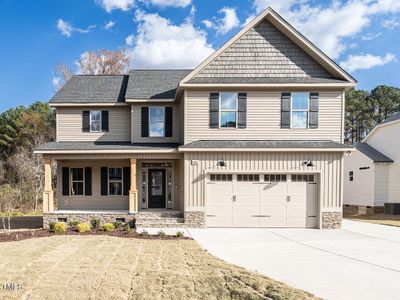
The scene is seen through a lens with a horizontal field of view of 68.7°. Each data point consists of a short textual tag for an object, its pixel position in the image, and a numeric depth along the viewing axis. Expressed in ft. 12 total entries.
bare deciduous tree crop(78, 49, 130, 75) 101.86
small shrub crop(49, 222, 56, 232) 38.41
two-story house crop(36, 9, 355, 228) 41.39
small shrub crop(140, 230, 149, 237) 34.99
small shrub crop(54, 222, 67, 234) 37.35
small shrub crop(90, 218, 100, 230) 40.77
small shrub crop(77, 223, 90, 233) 37.63
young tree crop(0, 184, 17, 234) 45.68
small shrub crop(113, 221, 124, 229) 41.10
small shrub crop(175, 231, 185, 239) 34.42
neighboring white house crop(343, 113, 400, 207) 62.95
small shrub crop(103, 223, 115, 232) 38.51
